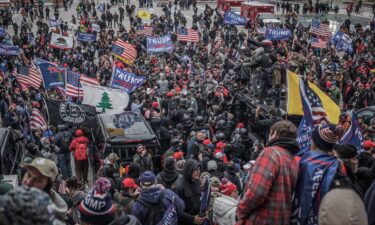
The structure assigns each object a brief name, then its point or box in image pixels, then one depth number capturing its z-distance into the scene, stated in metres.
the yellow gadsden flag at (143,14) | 34.09
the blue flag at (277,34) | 23.59
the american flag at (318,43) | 23.10
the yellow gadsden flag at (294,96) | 8.76
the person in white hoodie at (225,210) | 5.41
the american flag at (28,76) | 17.25
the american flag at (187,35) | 25.23
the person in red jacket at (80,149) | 11.83
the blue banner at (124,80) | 14.99
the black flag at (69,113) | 12.62
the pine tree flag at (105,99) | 13.73
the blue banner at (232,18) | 27.95
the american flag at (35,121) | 13.25
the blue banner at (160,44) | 22.06
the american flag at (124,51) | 19.92
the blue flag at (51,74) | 15.64
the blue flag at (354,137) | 7.72
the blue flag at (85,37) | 26.28
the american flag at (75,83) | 14.11
